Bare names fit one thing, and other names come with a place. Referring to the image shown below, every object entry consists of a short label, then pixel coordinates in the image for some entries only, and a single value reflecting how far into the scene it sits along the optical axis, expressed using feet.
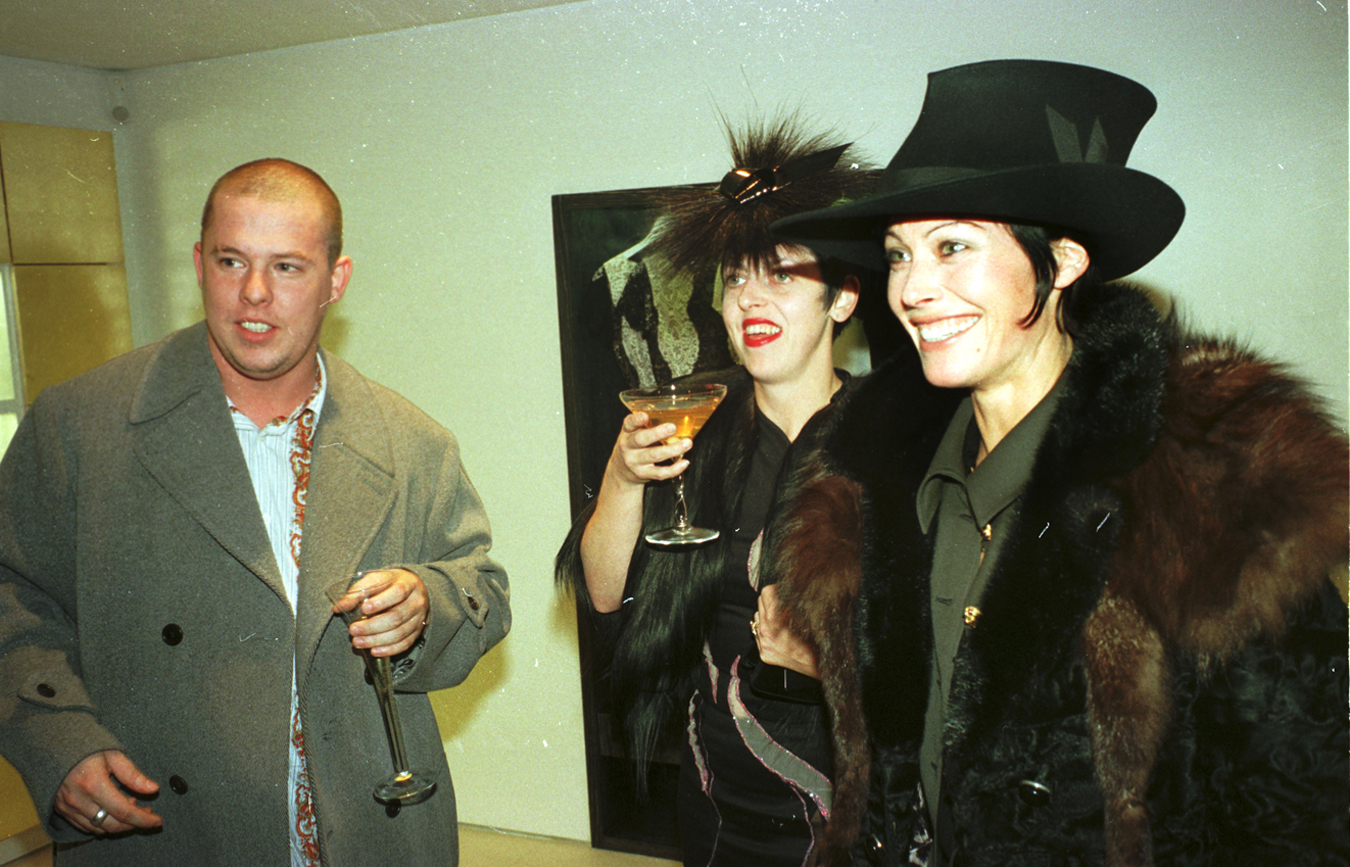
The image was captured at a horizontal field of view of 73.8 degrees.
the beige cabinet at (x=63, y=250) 5.88
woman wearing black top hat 3.34
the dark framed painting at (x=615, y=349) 6.26
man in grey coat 4.58
